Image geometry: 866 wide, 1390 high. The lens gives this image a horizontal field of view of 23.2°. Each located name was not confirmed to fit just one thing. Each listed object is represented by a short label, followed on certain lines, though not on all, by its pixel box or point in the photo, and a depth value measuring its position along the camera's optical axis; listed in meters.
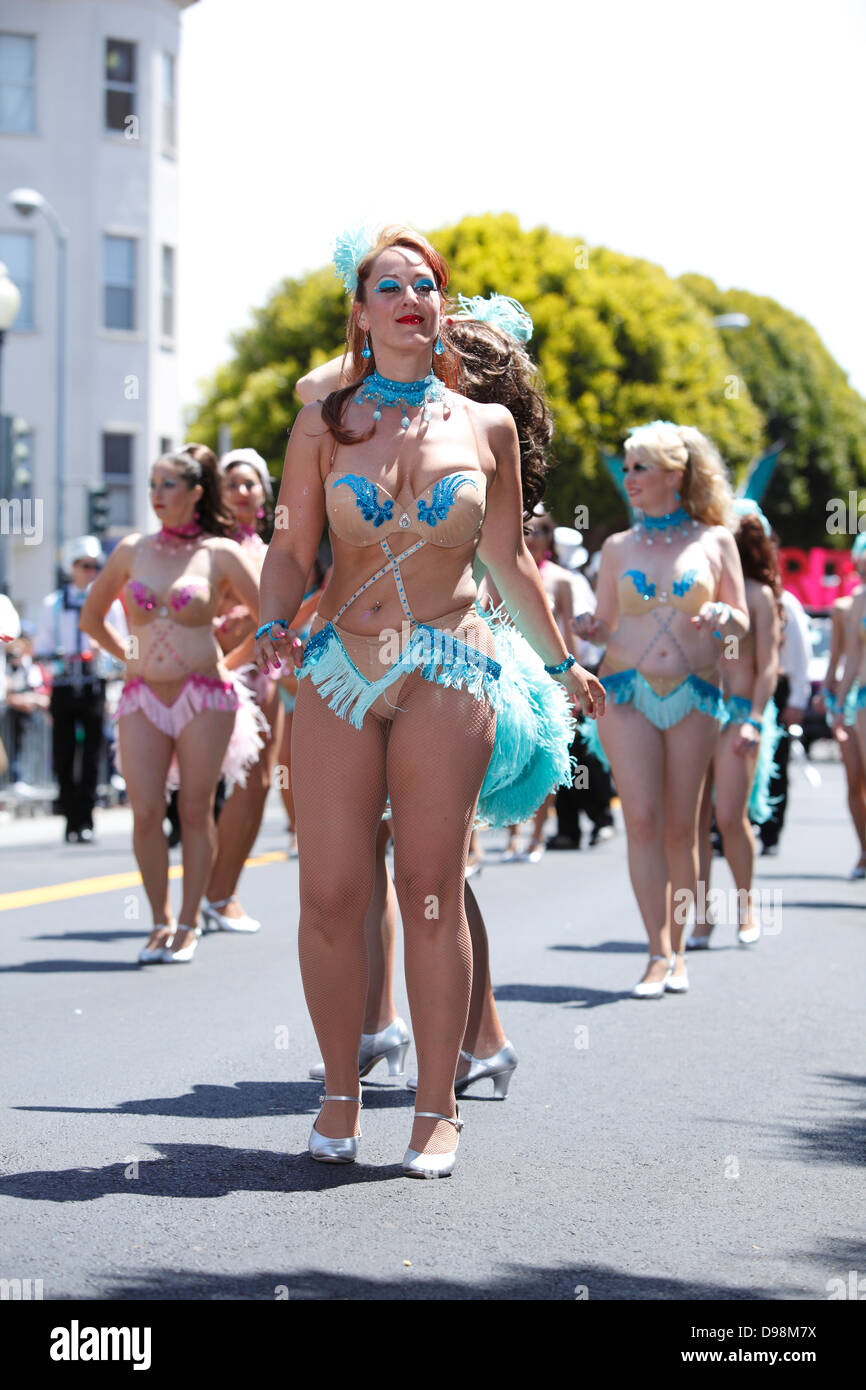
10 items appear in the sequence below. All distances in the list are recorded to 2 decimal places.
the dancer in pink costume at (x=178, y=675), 9.32
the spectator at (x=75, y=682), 16.66
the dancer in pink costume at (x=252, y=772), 10.49
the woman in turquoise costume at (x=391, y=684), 5.24
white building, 41.28
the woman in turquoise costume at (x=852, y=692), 13.41
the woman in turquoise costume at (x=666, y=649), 8.63
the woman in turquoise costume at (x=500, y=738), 5.92
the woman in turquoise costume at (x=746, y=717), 10.48
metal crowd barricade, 18.70
